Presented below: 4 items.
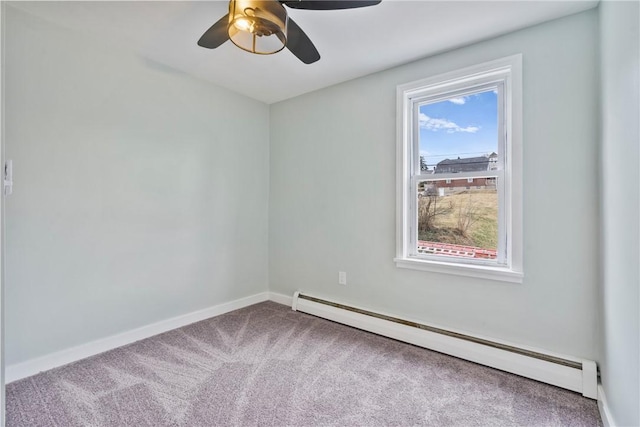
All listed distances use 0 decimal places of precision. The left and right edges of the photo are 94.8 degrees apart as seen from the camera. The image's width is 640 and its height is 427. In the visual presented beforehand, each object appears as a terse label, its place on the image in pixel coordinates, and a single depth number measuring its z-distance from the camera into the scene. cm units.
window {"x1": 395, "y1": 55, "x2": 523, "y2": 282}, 204
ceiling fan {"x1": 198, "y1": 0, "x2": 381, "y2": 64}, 140
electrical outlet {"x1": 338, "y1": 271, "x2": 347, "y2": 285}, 288
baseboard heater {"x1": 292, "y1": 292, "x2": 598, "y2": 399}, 176
